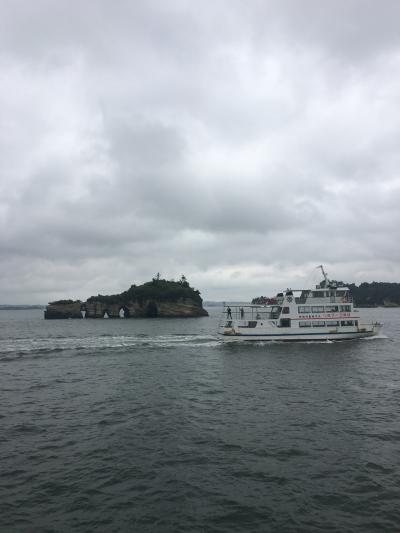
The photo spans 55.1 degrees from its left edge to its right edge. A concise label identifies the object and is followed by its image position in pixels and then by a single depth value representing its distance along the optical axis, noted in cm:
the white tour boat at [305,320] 5912
